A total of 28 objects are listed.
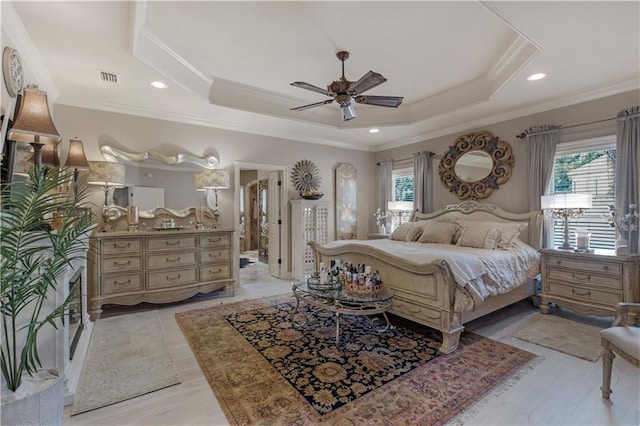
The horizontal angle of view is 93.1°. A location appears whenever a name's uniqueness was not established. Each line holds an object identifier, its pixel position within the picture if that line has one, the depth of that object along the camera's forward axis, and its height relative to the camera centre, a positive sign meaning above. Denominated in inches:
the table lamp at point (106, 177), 150.3 +16.3
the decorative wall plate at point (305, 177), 224.8 +24.7
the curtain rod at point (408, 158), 216.8 +39.8
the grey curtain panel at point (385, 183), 251.0 +21.8
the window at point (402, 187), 241.6 +18.2
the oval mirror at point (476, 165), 180.2 +27.9
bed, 107.7 -22.6
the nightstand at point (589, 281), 121.6 -30.9
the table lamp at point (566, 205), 133.8 +1.8
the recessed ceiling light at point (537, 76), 129.7 +57.8
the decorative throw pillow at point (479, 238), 148.0 -14.3
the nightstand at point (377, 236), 228.9 -20.8
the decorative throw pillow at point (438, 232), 170.2 -13.4
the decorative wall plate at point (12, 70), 89.5 +42.9
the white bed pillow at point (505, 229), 147.2 -10.0
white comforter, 109.3 -22.9
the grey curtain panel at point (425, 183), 218.2 +19.0
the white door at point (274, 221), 225.6 -8.6
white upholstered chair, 72.9 -33.7
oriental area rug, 76.5 -50.3
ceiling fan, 108.6 +45.5
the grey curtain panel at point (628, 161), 131.0 +20.9
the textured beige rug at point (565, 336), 107.1 -49.9
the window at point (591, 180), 144.9 +14.9
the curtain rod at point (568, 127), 142.5 +42.0
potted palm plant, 56.7 -10.5
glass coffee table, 107.6 -34.5
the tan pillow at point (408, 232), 184.9 -14.1
